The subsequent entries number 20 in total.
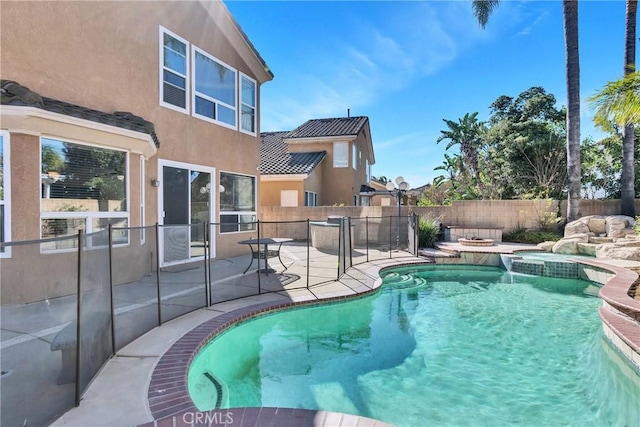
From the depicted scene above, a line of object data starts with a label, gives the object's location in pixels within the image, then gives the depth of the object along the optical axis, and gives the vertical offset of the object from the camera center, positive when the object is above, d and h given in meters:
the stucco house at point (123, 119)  5.65 +2.09
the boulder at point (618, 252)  10.43 -1.34
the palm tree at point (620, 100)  6.05 +2.22
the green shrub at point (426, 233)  14.31 -0.93
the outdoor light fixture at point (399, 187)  14.44 +1.16
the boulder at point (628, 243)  11.06 -1.09
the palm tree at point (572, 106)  14.46 +4.74
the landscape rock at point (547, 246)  13.36 -1.42
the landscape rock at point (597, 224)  13.83 -0.53
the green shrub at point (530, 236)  14.72 -1.11
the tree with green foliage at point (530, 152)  18.69 +3.67
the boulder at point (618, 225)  12.98 -0.55
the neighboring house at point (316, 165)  18.38 +2.98
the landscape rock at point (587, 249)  12.23 -1.41
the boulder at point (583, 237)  12.99 -1.02
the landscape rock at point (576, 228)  13.89 -0.70
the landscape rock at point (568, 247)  12.80 -1.39
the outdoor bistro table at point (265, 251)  7.55 -0.91
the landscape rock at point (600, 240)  12.83 -1.12
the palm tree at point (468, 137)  27.48 +6.38
